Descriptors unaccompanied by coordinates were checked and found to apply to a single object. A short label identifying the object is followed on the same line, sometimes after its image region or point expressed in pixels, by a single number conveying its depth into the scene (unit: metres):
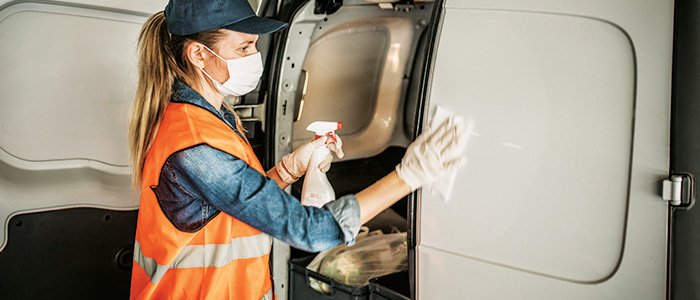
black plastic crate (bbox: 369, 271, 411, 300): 2.19
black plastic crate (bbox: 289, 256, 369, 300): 2.35
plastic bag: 2.61
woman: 1.59
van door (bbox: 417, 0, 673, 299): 1.39
